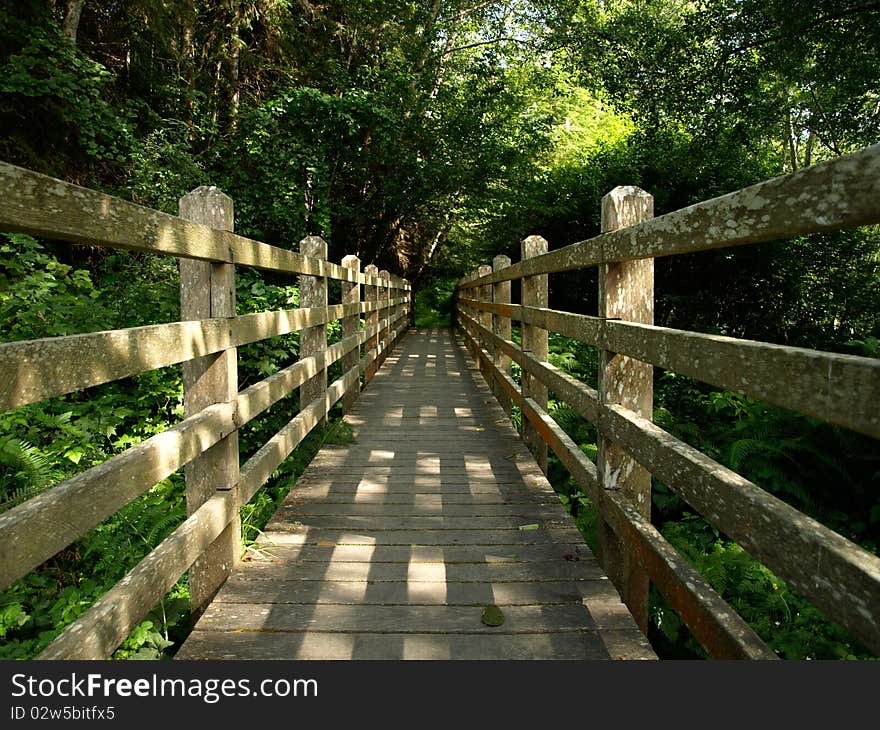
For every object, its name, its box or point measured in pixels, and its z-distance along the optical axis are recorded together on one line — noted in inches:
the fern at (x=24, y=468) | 150.2
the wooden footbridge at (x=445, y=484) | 54.4
